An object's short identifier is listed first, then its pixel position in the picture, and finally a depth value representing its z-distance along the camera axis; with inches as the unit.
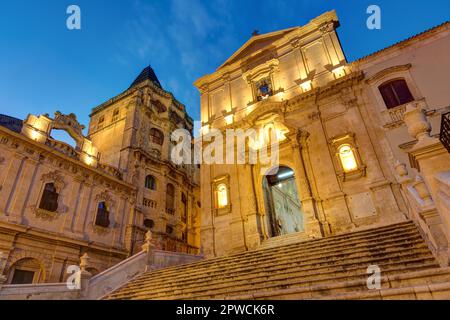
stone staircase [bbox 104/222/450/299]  211.2
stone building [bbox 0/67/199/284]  626.5
